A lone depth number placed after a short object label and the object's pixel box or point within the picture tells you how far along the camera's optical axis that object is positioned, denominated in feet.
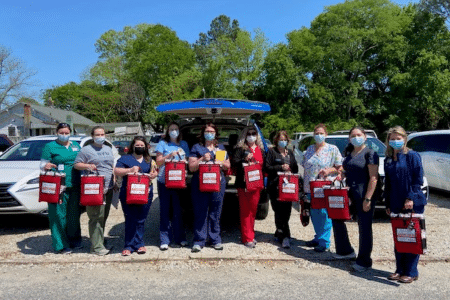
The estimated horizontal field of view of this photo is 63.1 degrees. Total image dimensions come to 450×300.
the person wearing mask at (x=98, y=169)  16.31
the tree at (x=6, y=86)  126.72
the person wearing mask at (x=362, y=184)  14.25
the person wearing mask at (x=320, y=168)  16.58
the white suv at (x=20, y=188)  19.52
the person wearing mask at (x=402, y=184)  13.03
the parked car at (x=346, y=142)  27.22
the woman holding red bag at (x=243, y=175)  17.06
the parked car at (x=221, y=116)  17.15
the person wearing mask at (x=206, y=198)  16.62
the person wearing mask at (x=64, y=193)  16.48
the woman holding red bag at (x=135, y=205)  16.39
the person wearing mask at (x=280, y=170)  17.07
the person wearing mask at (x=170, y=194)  16.83
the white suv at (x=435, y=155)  29.22
